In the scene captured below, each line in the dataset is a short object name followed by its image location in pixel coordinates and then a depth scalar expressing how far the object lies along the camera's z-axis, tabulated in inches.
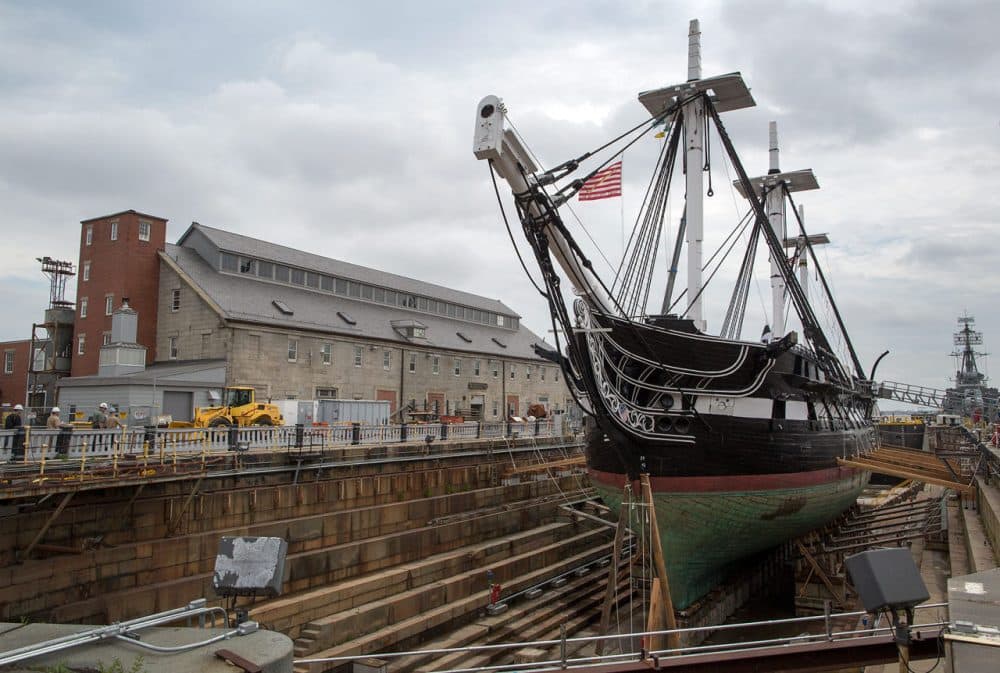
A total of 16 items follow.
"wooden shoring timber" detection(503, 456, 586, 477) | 1008.9
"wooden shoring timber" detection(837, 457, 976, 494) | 680.0
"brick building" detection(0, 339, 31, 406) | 1445.6
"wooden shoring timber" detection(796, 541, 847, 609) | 768.3
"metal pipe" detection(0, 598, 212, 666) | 175.6
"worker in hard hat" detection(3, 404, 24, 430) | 656.4
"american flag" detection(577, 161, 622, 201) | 668.1
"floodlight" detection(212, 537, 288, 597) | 231.8
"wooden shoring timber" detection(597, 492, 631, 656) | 545.3
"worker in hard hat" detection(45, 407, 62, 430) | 623.0
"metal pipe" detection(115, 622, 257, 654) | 192.2
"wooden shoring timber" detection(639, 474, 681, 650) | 529.8
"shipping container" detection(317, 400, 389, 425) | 1114.1
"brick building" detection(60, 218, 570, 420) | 1288.1
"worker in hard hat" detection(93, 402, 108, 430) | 727.7
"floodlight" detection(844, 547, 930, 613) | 183.3
